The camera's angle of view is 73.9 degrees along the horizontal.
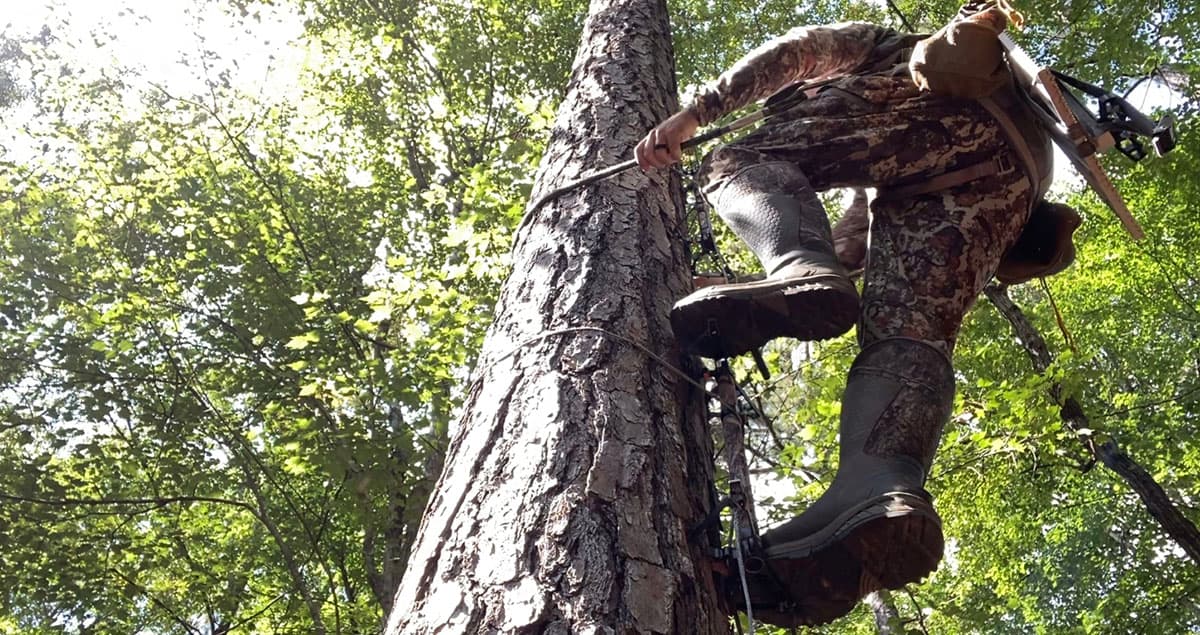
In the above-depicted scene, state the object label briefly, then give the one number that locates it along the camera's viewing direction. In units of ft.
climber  5.18
